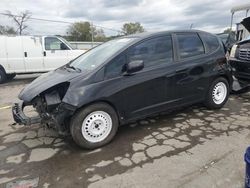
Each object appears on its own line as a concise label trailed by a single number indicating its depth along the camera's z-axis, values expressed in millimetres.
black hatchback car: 2715
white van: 7241
